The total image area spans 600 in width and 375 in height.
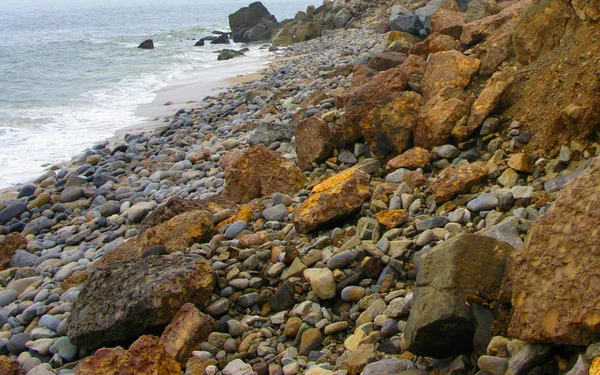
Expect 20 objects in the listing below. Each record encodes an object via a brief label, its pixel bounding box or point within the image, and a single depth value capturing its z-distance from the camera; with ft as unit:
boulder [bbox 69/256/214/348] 11.38
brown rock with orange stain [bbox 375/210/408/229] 12.44
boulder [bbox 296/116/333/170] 18.74
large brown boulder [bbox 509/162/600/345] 6.56
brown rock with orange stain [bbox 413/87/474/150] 15.49
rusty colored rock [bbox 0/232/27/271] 18.78
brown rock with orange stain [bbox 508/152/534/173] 12.65
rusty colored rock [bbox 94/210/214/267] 14.56
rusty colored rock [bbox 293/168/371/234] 13.50
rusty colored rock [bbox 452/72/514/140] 14.98
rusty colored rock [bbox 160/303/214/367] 10.67
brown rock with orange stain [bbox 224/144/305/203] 17.39
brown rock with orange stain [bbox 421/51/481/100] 18.29
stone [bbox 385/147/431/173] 15.17
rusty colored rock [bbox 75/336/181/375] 9.27
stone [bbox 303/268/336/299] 11.05
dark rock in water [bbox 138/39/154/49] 88.12
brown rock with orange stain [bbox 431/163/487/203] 12.73
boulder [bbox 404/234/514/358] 7.88
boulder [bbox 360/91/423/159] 16.81
